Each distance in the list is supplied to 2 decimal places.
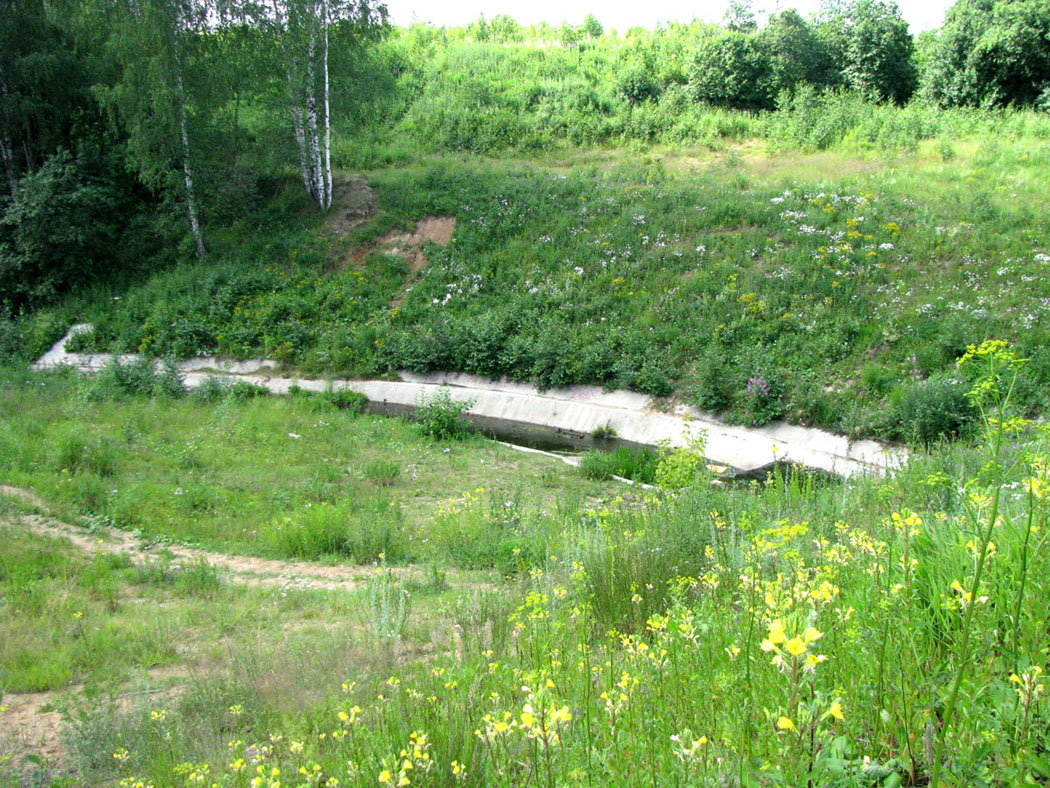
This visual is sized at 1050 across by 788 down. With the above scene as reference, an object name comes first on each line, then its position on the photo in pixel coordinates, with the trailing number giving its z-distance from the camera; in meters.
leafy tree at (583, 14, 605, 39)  46.25
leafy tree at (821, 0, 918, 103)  33.28
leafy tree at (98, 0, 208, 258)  23.14
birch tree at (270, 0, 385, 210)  24.67
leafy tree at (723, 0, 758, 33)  39.31
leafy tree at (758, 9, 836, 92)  33.88
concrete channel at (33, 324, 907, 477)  14.16
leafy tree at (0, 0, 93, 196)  25.19
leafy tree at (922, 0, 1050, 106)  28.05
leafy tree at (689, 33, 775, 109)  33.75
